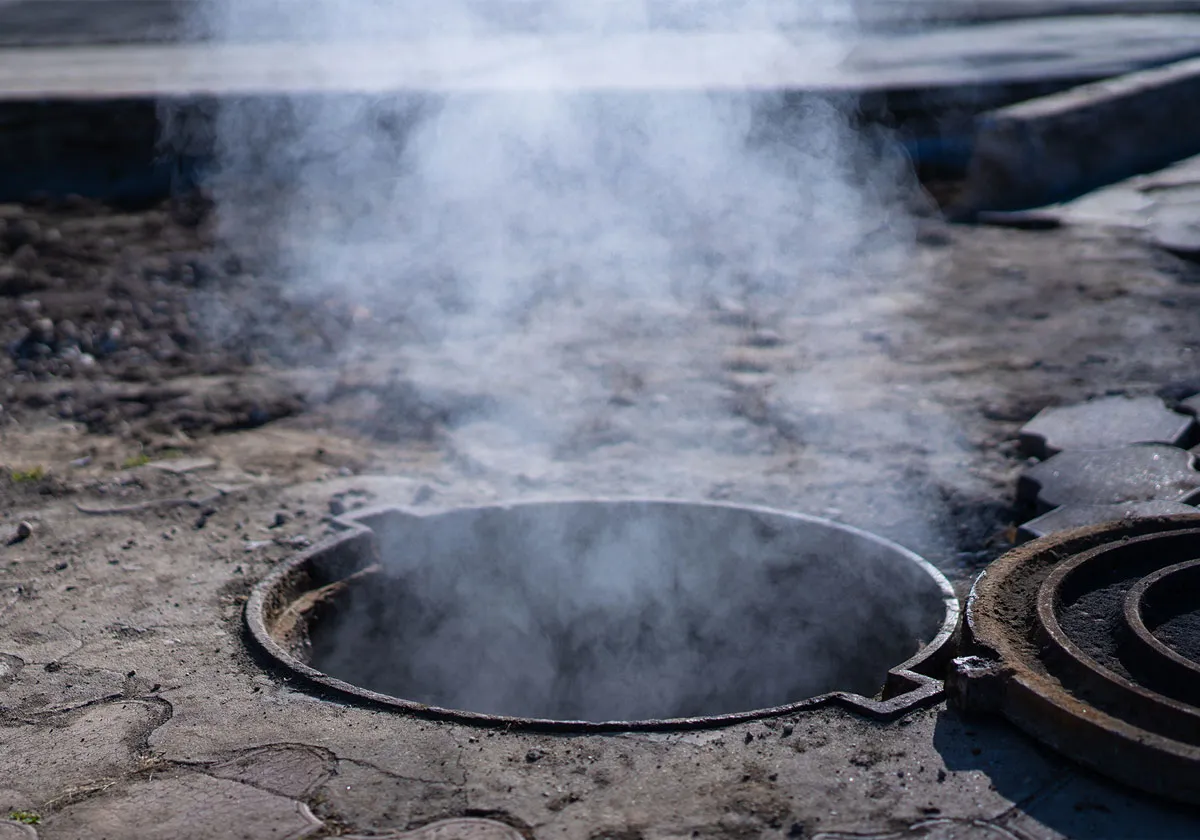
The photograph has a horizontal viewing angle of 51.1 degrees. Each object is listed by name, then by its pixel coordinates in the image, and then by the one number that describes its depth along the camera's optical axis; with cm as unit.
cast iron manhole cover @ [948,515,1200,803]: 222
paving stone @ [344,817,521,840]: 220
